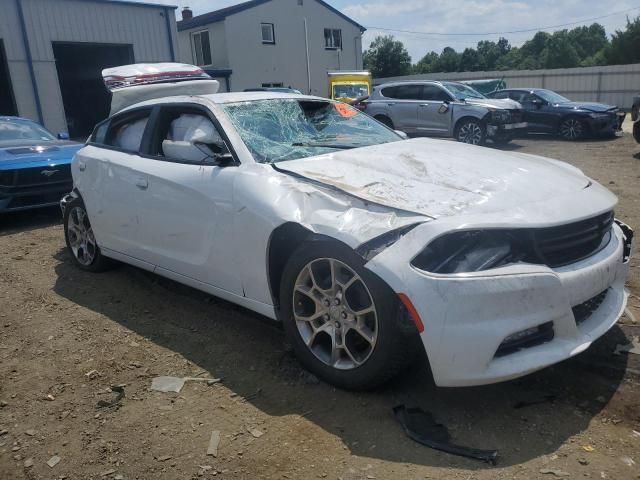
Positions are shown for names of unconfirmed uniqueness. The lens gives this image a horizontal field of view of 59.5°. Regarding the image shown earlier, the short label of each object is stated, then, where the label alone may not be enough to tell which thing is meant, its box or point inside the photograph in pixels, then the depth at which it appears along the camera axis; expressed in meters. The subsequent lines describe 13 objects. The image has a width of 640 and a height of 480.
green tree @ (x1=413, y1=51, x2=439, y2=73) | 72.50
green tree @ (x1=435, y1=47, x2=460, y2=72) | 70.38
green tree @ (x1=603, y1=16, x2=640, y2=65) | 37.44
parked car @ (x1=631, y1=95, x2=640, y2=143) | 11.34
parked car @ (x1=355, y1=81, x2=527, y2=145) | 13.57
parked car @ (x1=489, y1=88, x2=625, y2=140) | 15.18
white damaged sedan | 2.57
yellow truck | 21.44
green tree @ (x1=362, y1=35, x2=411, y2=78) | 49.72
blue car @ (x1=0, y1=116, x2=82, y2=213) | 7.24
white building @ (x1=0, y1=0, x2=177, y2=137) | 16.73
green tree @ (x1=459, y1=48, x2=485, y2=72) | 70.38
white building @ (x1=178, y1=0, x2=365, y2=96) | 27.16
